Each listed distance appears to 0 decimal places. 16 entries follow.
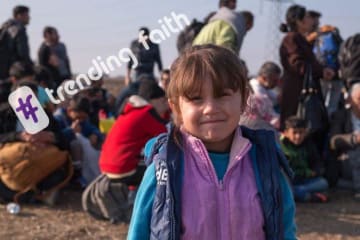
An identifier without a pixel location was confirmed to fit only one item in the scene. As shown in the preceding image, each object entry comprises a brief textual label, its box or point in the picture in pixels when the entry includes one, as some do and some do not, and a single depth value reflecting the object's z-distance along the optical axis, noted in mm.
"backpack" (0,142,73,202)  4863
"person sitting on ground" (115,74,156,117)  5832
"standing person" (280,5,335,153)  5734
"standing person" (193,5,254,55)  5312
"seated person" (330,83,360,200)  5625
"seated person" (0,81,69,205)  4953
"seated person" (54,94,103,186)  5512
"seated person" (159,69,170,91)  6450
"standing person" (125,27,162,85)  7976
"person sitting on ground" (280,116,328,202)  5320
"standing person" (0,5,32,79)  7145
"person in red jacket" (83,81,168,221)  4559
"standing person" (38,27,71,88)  7961
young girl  1619
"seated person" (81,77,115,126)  6725
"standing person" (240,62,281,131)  5832
